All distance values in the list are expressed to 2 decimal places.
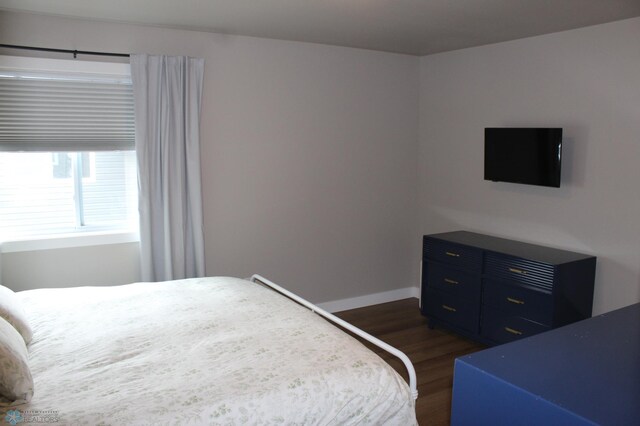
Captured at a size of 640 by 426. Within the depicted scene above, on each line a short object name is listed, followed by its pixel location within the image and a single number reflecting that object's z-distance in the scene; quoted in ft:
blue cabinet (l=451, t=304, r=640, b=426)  2.79
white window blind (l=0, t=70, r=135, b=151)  11.58
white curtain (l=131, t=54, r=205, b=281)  12.59
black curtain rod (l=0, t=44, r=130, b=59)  11.34
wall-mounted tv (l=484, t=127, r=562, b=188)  12.63
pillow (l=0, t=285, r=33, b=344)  7.73
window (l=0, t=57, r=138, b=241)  11.68
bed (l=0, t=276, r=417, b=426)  6.27
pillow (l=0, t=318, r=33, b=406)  6.07
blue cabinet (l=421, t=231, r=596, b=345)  11.78
